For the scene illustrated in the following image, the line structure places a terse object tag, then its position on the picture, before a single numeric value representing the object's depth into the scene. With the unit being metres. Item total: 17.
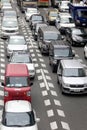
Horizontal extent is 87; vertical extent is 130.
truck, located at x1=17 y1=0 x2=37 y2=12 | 68.38
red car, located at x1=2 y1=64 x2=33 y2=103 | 24.70
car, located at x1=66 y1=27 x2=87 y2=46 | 42.74
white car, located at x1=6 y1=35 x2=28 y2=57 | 36.91
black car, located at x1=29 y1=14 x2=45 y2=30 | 51.95
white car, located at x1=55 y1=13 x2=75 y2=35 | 50.09
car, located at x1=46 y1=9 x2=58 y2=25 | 56.79
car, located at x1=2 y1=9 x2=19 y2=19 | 54.53
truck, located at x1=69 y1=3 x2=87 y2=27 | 55.47
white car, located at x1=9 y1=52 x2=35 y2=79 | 30.86
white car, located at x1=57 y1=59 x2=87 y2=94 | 27.31
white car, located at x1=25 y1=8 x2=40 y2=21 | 59.90
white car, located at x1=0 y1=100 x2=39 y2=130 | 19.80
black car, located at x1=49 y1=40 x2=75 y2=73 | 33.09
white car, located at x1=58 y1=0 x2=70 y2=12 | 69.14
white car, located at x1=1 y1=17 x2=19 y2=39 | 46.16
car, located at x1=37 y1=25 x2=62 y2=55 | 39.00
